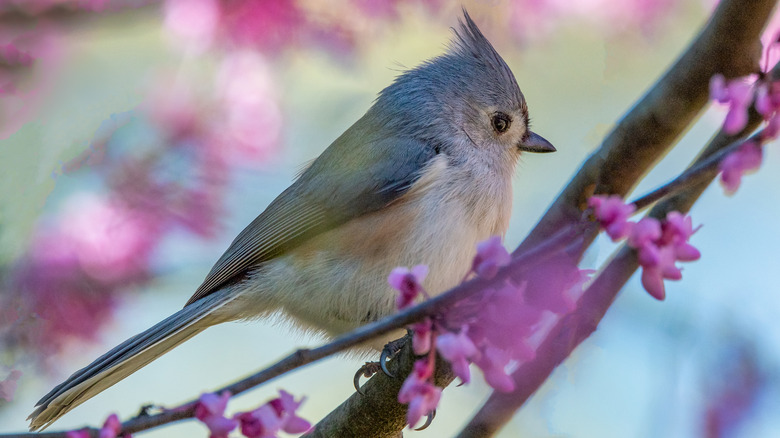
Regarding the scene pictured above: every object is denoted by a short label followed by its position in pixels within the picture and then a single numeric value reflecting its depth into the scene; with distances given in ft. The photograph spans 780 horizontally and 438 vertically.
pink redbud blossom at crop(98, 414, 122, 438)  7.43
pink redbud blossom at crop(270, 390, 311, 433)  8.17
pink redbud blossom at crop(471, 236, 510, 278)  7.03
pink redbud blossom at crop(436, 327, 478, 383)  7.17
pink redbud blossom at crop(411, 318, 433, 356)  7.40
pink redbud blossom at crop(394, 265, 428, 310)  7.59
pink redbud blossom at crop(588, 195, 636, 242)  6.87
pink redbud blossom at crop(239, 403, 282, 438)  7.90
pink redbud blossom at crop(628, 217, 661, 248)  6.97
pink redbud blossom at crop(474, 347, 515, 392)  7.68
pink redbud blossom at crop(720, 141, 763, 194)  6.72
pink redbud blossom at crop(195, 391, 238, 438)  7.45
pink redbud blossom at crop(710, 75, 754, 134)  7.08
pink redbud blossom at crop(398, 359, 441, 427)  7.53
